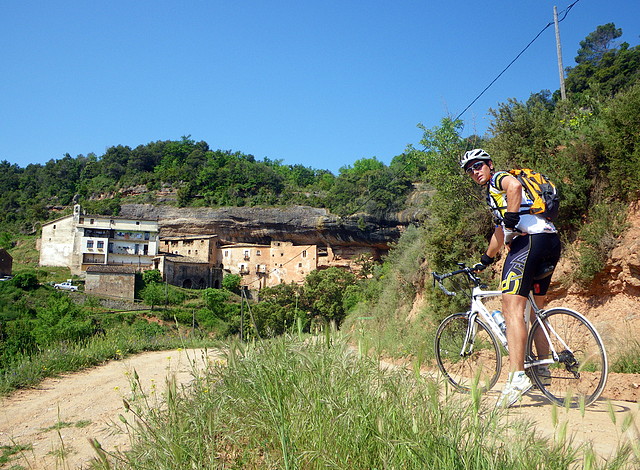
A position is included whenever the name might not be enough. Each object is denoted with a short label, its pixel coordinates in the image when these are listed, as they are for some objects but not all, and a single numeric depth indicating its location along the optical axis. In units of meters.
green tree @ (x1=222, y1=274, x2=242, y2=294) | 51.20
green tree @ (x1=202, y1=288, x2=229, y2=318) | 42.95
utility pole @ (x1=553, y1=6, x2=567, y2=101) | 13.61
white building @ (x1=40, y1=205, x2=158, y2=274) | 56.19
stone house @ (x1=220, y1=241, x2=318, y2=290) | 54.00
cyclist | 3.59
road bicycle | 3.54
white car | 45.81
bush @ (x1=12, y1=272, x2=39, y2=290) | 40.75
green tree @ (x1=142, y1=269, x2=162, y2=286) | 48.99
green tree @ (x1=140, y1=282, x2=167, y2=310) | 45.09
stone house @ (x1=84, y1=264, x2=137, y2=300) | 46.34
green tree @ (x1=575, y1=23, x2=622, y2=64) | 48.56
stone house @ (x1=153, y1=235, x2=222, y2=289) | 52.59
